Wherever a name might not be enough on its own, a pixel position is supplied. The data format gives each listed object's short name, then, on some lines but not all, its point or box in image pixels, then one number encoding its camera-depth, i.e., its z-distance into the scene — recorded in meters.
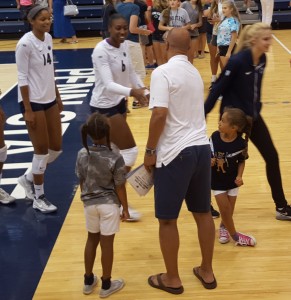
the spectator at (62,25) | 13.37
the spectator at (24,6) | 13.32
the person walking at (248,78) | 3.79
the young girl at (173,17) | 8.69
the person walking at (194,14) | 9.18
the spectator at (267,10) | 11.84
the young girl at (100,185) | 3.20
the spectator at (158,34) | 9.23
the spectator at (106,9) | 7.32
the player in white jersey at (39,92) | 4.21
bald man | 3.02
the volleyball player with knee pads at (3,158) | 4.57
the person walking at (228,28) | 7.61
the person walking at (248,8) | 14.98
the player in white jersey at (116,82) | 4.02
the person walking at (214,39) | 8.62
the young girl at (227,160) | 3.74
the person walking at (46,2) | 13.12
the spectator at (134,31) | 7.46
